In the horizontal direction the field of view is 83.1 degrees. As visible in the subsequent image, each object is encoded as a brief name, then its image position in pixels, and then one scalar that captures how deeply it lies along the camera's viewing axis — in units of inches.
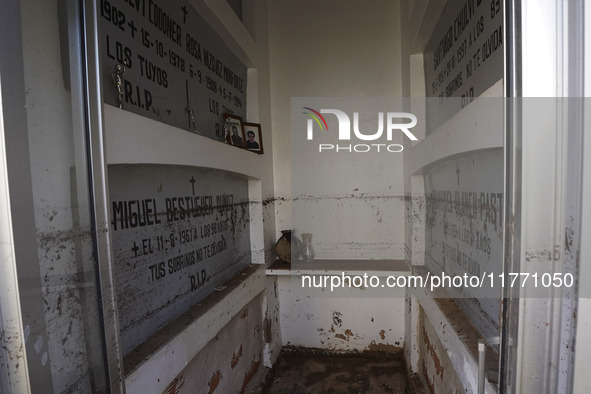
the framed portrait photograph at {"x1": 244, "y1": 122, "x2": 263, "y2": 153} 117.9
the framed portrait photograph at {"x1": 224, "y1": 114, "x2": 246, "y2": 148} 101.3
